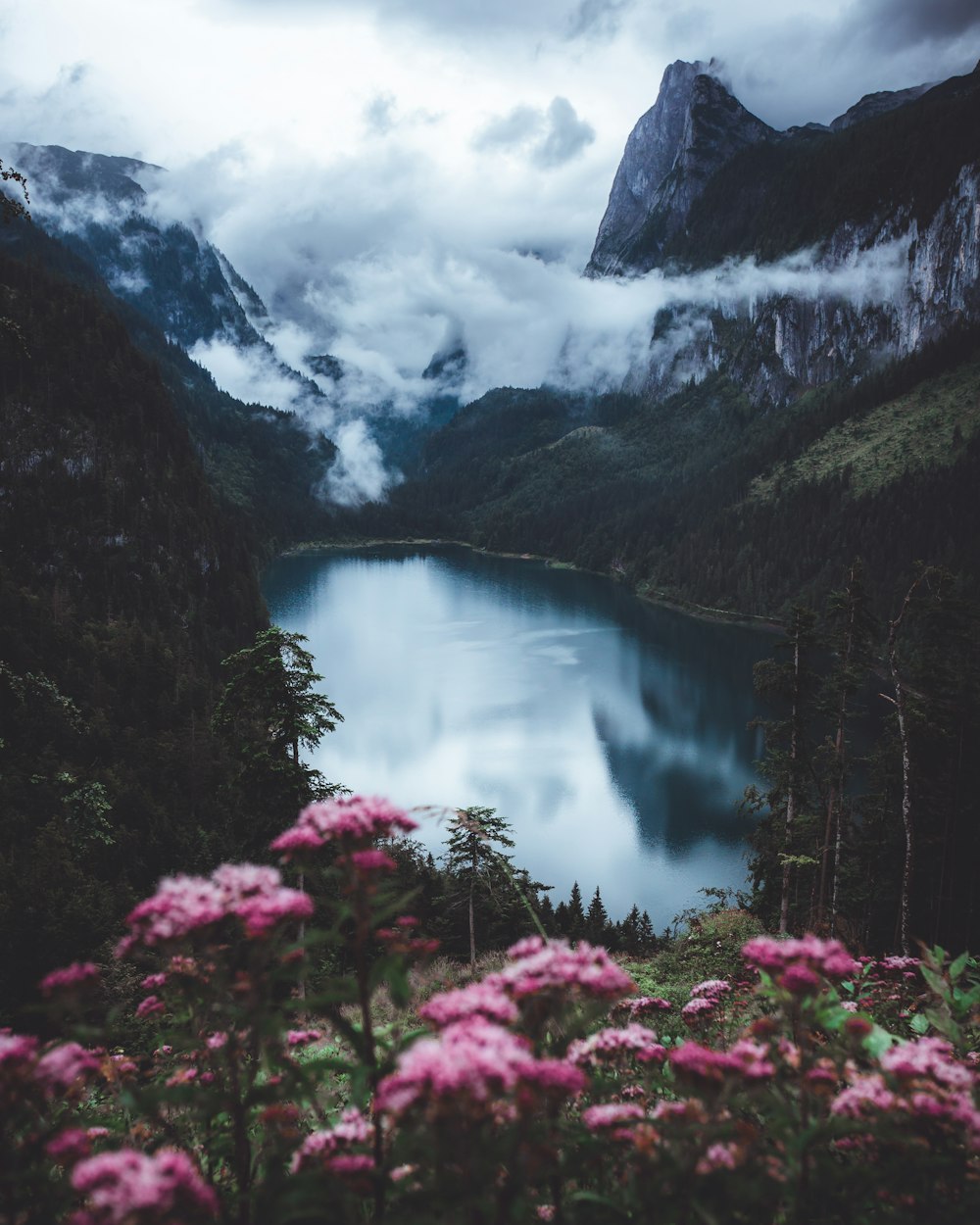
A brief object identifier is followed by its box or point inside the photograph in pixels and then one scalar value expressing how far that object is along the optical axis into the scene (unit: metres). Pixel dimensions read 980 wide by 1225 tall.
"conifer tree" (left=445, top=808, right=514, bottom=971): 17.41
